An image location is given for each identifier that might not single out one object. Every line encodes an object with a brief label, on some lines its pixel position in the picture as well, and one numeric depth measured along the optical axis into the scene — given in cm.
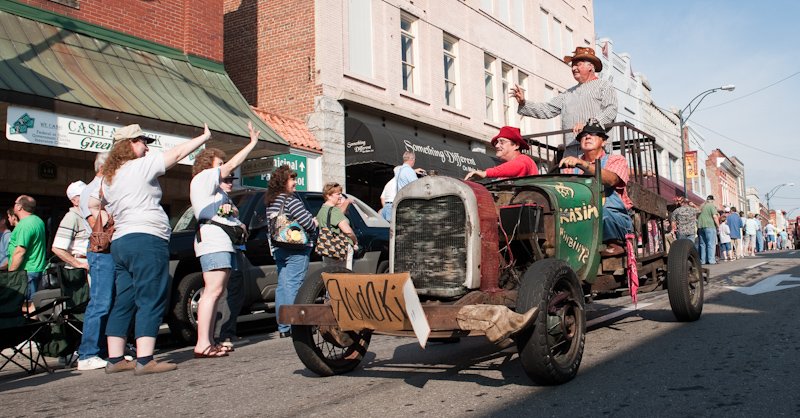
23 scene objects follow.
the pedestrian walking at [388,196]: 1089
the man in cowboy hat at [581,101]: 718
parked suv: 735
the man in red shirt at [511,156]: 575
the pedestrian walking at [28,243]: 744
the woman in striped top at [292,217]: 710
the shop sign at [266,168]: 1464
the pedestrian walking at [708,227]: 1886
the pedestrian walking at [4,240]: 895
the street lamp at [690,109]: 3189
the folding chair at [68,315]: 623
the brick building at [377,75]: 1611
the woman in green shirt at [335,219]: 770
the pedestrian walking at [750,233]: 2753
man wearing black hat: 580
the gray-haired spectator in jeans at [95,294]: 604
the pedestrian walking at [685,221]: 1677
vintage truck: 384
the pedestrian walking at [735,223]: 2211
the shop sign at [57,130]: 984
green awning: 1037
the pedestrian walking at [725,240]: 2168
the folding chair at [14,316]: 557
